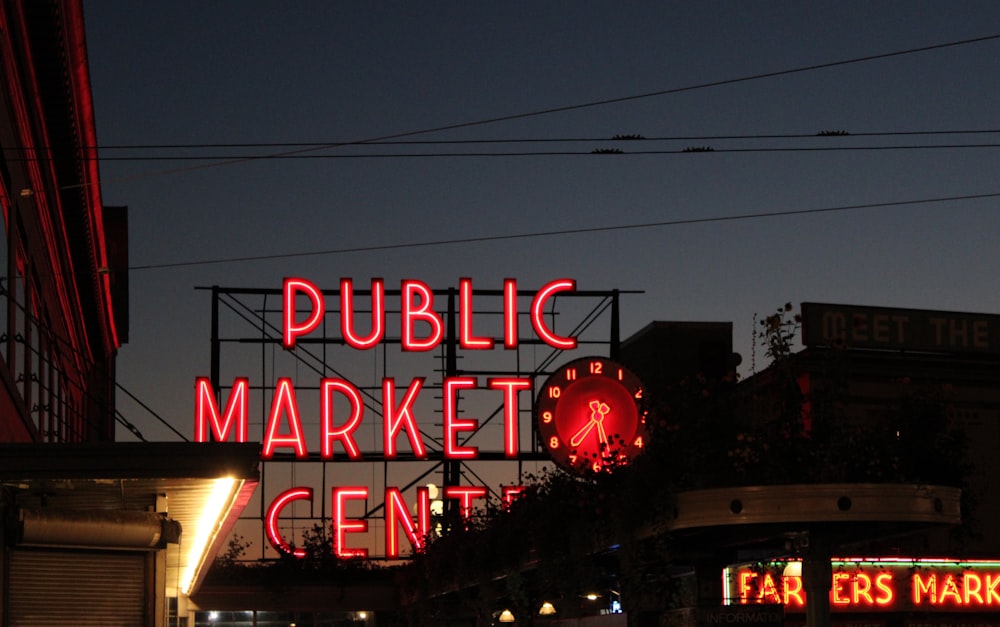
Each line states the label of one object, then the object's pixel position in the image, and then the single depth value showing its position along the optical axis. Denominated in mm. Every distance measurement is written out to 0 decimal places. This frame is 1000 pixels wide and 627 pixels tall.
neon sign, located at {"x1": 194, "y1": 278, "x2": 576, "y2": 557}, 43844
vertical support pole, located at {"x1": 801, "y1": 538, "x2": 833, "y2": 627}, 17312
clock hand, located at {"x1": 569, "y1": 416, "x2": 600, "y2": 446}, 35562
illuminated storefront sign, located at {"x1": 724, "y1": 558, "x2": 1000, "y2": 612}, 33594
